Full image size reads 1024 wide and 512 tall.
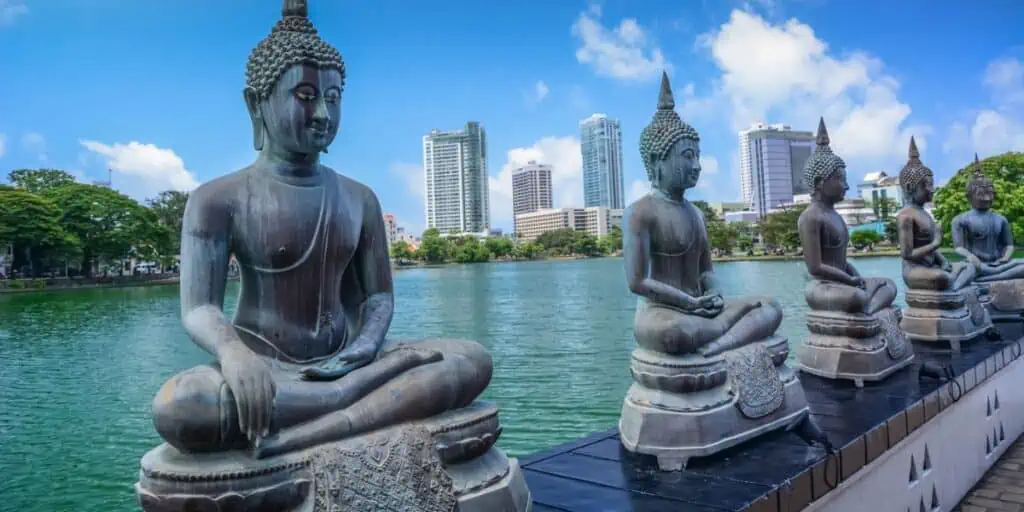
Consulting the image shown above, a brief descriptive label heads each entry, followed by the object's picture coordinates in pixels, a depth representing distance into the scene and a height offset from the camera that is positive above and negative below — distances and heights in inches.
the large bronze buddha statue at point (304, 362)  104.3 -14.9
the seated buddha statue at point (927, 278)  315.3 -12.7
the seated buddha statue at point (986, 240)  354.6 +3.8
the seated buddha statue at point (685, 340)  173.0 -20.3
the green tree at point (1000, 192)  1248.8 +99.5
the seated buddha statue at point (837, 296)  247.4 -15.0
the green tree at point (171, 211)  2102.6 +202.4
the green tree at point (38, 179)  1974.7 +283.0
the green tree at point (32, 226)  1631.4 +128.9
